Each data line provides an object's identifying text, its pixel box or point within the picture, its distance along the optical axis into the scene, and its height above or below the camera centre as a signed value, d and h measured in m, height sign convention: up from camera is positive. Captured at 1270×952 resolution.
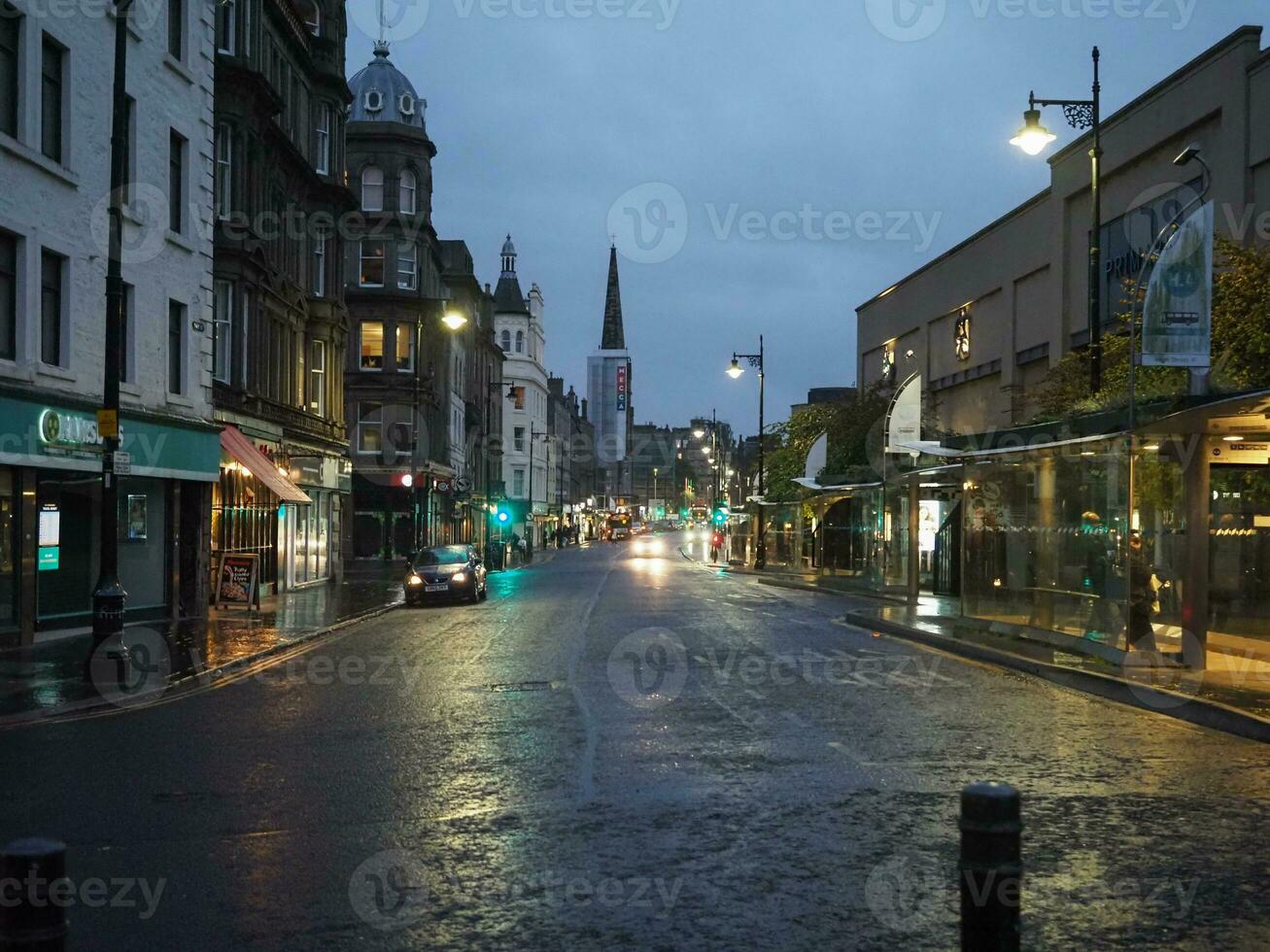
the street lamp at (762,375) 52.75 +5.75
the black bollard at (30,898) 3.71 -1.16
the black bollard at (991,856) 4.24 -1.16
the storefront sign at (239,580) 26.03 -1.52
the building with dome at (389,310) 56.84 +9.05
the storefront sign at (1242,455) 17.77 +0.84
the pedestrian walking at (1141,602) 16.92 -1.21
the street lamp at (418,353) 40.12 +5.97
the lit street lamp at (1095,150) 20.78 +6.11
